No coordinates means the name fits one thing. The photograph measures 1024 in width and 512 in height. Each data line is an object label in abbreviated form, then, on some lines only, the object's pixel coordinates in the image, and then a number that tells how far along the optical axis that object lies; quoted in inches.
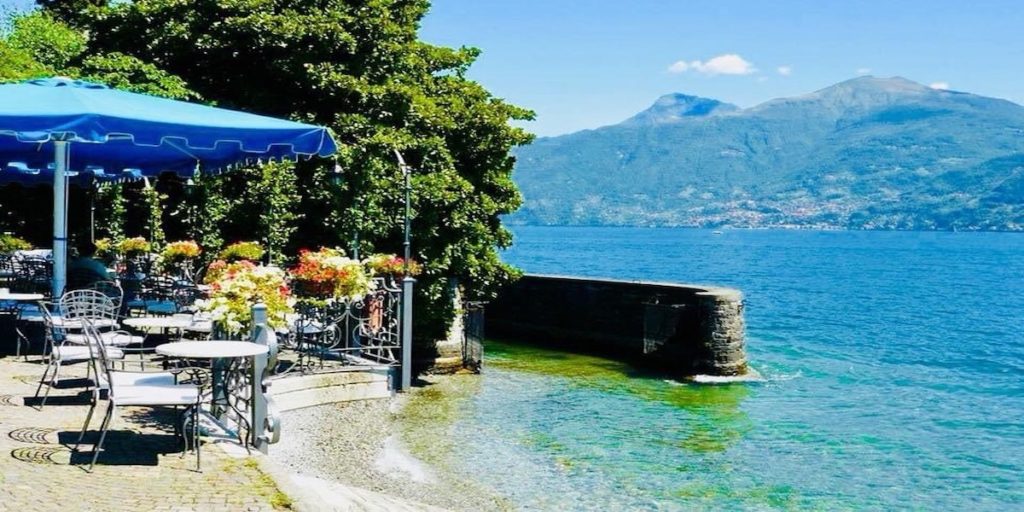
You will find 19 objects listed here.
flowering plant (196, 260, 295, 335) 316.8
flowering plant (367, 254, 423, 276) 552.6
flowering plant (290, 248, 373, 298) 426.0
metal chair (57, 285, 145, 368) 332.2
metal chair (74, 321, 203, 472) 243.2
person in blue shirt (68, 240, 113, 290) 480.4
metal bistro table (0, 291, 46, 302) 409.1
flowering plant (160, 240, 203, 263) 552.1
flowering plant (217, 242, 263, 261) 543.2
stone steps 405.1
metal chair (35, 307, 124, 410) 305.4
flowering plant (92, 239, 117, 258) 631.2
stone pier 834.2
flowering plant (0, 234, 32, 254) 671.8
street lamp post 525.7
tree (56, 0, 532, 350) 629.6
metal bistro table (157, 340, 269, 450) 261.3
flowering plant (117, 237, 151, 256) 615.5
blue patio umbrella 306.5
